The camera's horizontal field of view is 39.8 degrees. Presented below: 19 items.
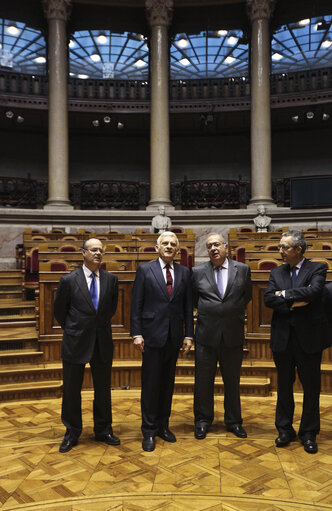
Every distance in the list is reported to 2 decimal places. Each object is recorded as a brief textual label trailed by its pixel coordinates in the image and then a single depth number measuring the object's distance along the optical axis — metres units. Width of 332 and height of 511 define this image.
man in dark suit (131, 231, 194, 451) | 2.77
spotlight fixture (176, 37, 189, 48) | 11.96
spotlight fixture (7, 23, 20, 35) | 11.23
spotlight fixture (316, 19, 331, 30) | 11.20
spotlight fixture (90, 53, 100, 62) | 11.84
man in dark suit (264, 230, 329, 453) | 2.63
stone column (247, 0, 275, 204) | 9.69
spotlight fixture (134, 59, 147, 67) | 11.95
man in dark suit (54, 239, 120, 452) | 2.72
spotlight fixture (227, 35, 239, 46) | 11.94
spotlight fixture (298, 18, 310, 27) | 11.43
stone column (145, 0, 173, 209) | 9.81
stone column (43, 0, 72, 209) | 9.57
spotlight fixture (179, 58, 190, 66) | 11.94
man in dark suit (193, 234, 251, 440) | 2.85
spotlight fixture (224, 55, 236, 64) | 11.92
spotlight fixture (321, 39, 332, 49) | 11.37
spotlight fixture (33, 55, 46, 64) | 11.53
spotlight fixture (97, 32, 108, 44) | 11.84
